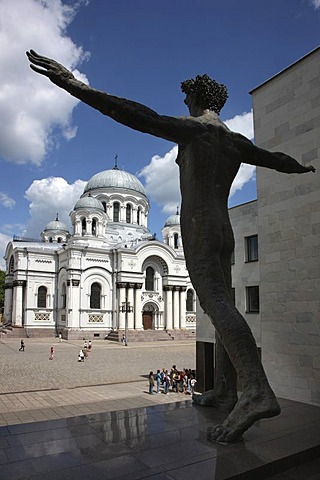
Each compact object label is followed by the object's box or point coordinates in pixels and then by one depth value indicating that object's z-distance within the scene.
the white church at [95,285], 44.03
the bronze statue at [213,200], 3.88
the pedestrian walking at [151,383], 16.34
